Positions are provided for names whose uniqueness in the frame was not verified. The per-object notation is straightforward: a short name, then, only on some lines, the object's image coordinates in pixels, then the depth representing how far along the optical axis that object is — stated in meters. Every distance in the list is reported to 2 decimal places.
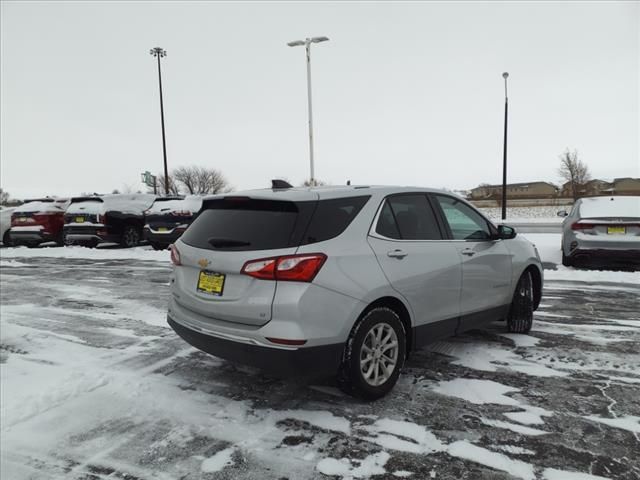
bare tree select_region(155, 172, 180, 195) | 71.93
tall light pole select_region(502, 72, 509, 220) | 25.98
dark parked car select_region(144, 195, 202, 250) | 13.04
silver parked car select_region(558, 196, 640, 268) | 8.46
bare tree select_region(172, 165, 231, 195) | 76.12
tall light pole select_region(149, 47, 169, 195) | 33.53
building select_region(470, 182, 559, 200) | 90.56
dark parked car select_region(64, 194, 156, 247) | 13.76
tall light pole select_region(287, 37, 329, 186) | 22.23
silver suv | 3.05
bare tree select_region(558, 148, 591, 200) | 50.22
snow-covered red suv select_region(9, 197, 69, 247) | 14.88
